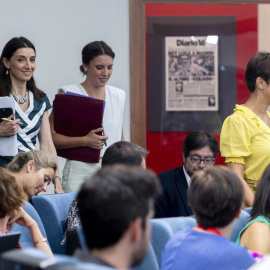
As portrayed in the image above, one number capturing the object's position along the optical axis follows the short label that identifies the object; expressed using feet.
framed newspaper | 30.45
